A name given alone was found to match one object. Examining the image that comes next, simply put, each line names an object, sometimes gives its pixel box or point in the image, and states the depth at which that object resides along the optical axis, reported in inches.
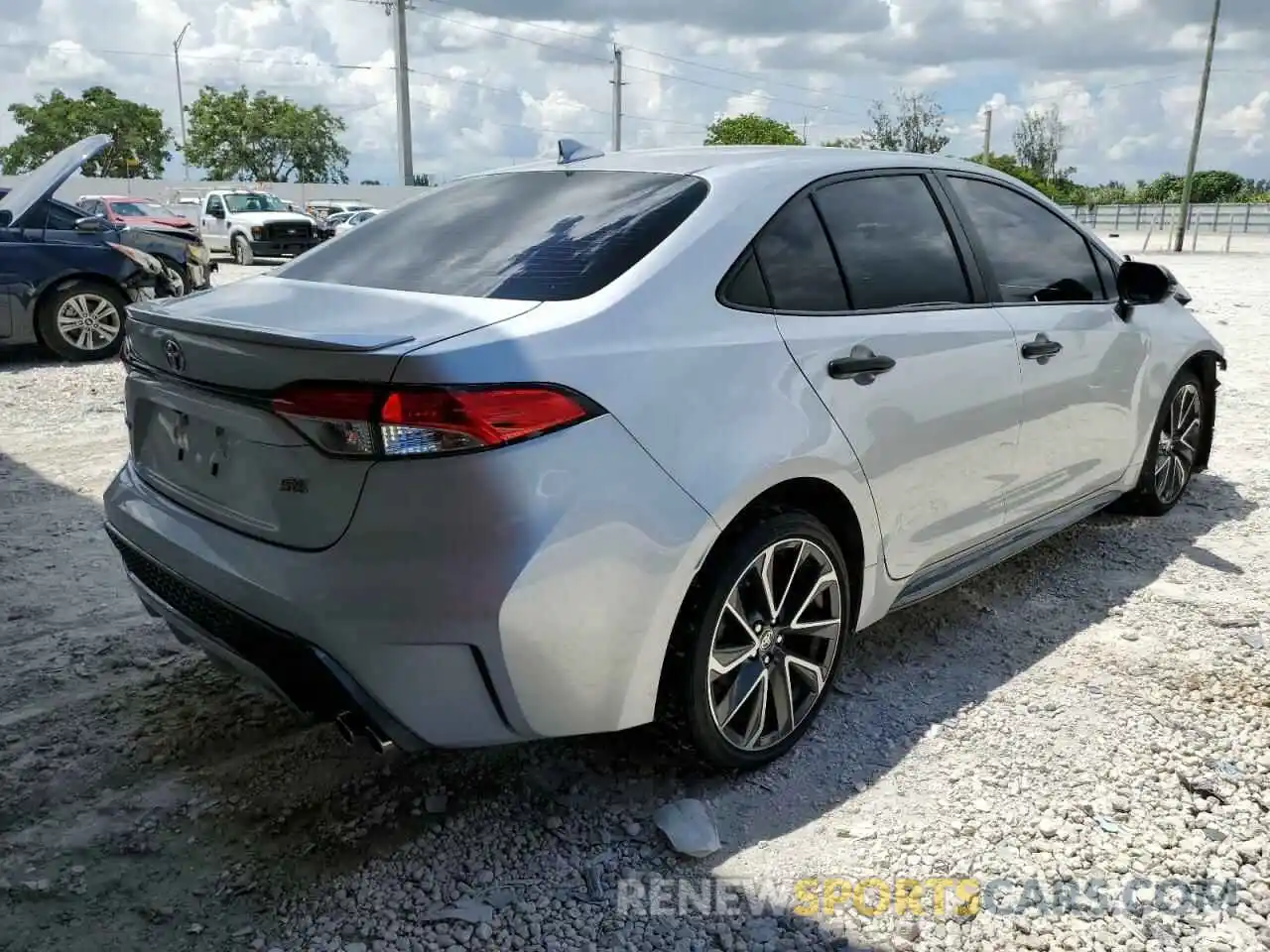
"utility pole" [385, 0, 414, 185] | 1647.4
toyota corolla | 88.8
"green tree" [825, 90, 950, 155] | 2409.0
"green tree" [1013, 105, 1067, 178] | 2800.2
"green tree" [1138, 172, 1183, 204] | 2762.6
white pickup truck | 1016.2
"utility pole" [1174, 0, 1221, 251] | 1385.3
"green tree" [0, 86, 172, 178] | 2928.2
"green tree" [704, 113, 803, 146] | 2297.0
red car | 872.9
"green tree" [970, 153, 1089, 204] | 2465.8
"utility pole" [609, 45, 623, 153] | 2281.0
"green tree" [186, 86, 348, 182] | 2878.9
